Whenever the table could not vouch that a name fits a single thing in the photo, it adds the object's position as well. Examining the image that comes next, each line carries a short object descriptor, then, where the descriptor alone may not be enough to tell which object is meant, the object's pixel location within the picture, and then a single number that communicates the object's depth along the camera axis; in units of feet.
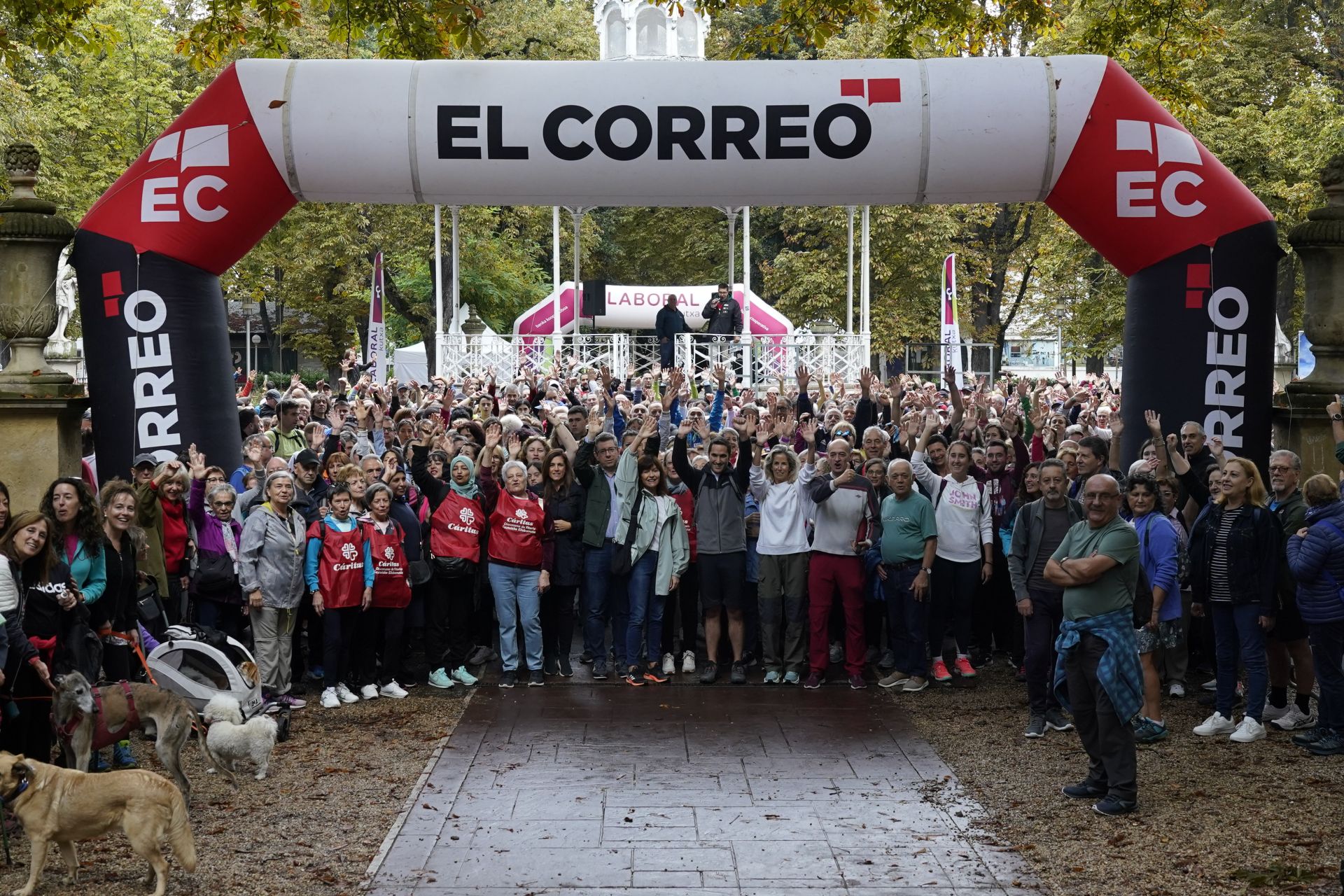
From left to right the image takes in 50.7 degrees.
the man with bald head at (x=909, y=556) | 34.19
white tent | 122.11
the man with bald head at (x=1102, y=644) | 24.02
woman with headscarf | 34.42
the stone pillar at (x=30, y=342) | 32.40
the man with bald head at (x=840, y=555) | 34.55
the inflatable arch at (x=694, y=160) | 32.07
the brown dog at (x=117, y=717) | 23.08
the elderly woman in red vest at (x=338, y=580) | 32.27
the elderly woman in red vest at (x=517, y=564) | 34.55
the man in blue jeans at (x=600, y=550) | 35.27
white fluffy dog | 25.86
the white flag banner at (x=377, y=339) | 61.98
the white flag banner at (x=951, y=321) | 59.16
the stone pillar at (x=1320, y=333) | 33.45
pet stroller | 27.78
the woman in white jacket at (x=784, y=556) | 35.06
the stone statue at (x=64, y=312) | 84.21
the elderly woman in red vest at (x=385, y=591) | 32.91
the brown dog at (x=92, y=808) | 19.75
